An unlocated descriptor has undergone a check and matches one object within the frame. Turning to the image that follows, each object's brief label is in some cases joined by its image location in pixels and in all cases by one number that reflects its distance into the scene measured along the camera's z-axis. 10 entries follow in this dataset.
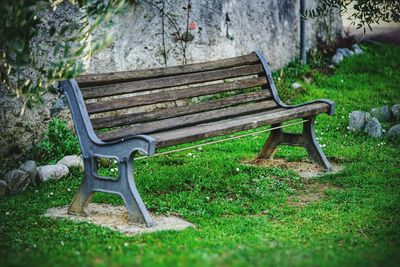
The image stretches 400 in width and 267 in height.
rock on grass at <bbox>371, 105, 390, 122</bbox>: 8.89
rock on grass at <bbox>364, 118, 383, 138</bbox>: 8.18
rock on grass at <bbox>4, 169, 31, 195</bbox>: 6.38
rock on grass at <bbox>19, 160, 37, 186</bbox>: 6.54
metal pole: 10.97
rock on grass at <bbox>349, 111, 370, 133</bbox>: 8.32
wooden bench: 5.23
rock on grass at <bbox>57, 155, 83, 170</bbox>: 6.96
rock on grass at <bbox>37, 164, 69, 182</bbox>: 6.63
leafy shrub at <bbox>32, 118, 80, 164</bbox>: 7.29
